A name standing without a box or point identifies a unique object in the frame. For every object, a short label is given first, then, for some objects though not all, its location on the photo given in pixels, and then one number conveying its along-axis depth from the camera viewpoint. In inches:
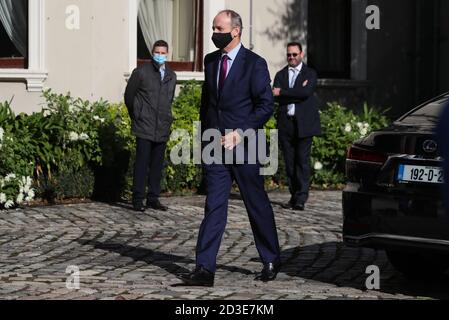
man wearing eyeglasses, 518.9
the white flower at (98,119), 553.4
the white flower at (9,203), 490.9
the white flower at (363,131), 631.2
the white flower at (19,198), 492.7
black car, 296.8
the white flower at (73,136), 531.2
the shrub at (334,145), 614.2
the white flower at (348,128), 621.5
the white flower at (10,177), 490.3
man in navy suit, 323.6
